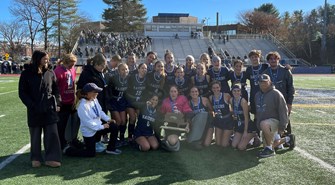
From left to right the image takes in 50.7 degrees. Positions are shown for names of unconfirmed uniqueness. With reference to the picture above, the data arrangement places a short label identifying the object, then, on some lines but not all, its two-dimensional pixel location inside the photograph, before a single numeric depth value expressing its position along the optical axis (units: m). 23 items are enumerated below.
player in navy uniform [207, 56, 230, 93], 6.59
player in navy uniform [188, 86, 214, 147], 6.11
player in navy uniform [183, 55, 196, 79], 6.86
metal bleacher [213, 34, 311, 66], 46.55
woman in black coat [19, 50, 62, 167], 4.81
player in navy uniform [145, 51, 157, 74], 7.21
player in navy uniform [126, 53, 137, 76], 6.81
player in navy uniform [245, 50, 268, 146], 6.22
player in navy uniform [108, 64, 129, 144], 6.22
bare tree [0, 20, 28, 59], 61.73
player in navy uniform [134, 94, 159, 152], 6.06
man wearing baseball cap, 5.47
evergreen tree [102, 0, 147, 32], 69.88
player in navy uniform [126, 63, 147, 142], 6.32
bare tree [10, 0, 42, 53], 50.89
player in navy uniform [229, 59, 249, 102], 6.45
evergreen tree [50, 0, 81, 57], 51.62
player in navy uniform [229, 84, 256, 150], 5.95
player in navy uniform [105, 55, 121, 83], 6.30
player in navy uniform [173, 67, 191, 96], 6.58
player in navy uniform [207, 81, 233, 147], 6.18
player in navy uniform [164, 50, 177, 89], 6.73
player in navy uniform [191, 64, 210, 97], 6.53
